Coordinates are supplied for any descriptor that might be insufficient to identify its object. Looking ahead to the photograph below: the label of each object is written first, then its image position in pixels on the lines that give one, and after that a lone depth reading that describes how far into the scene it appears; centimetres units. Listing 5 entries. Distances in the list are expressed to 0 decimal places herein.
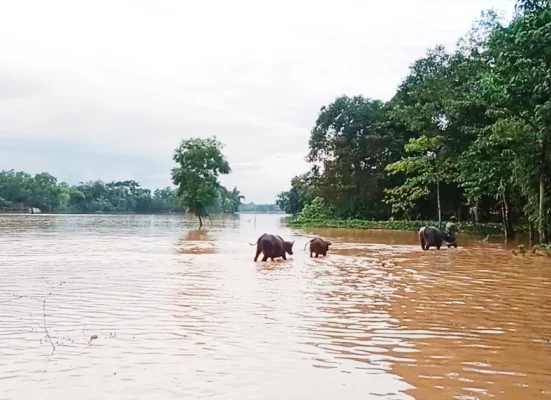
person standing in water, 2161
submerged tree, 4931
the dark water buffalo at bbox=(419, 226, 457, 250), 2078
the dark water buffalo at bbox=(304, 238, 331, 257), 1792
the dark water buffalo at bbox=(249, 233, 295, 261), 1627
